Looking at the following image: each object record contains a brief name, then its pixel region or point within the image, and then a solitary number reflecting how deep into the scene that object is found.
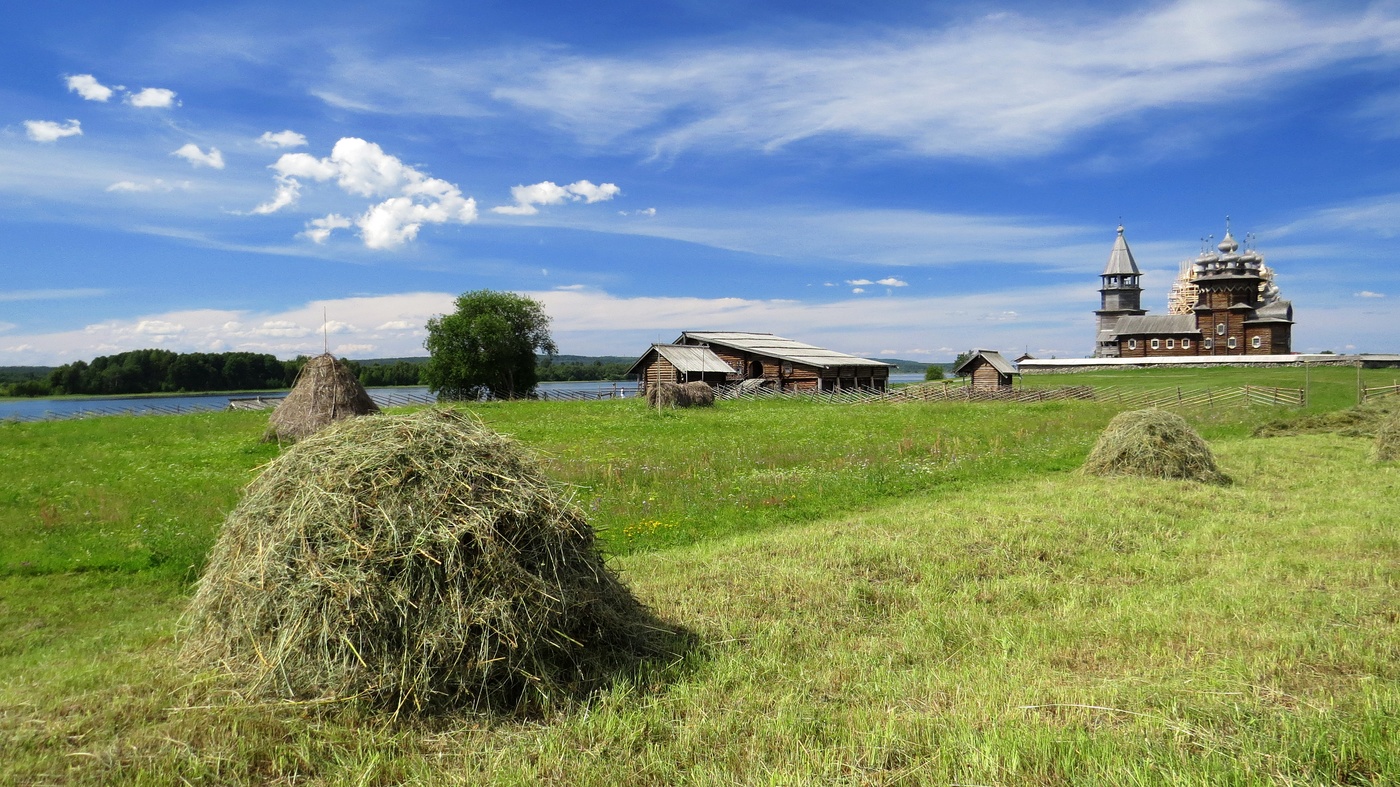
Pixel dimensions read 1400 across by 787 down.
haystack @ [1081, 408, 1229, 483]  15.11
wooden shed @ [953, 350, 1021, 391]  55.31
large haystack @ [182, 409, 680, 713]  5.12
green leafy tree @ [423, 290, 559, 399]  61.69
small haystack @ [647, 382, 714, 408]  39.12
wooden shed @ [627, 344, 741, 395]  54.70
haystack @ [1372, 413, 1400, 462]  16.92
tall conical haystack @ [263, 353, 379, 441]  23.86
